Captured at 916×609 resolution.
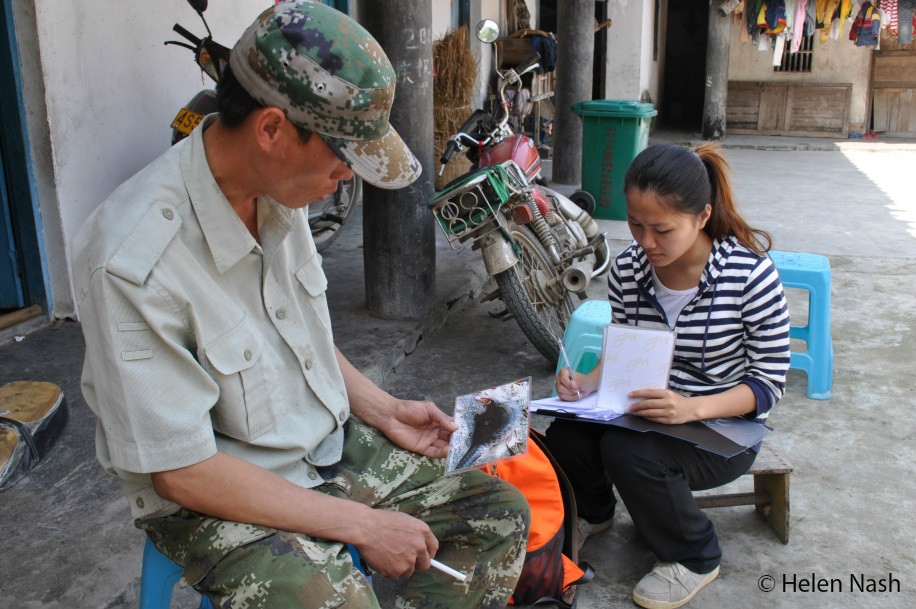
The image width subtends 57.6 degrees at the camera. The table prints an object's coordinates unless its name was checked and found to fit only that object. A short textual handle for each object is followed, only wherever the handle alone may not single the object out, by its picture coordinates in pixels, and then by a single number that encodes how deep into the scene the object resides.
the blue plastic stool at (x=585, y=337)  3.41
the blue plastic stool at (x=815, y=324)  3.73
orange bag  2.20
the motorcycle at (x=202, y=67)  4.05
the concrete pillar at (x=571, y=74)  8.23
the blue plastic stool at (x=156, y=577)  1.71
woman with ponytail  2.26
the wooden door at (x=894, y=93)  14.39
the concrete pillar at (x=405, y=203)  4.14
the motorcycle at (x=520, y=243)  3.98
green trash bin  6.91
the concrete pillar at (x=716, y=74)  13.50
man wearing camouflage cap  1.47
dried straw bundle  7.76
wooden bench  2.55
